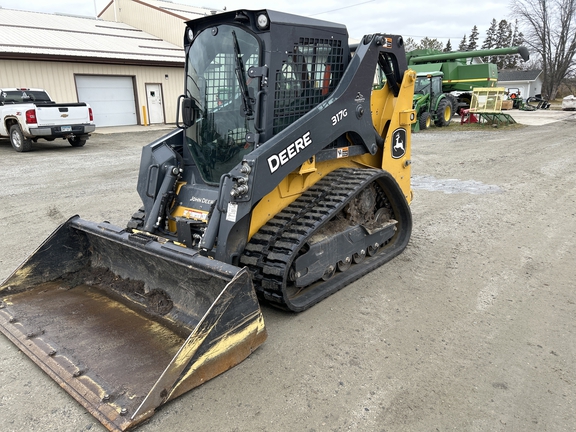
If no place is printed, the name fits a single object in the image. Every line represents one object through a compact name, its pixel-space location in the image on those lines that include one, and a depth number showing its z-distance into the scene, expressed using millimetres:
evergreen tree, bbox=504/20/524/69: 67812
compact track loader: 3016
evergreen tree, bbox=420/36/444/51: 77312
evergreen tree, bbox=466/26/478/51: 81188
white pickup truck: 12742
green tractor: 18572
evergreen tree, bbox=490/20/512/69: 79231
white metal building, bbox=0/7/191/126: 17688
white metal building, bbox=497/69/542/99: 50469
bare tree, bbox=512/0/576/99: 46312
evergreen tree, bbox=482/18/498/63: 81375
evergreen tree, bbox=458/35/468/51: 81375
